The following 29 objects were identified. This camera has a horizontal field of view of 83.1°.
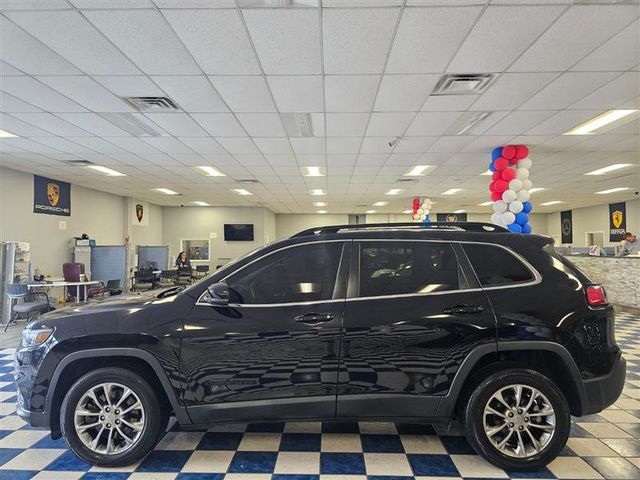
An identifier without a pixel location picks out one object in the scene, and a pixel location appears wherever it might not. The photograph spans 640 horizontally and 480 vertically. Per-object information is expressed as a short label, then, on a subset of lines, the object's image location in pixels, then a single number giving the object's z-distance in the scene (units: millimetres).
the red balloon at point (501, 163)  6121
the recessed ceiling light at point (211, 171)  7629
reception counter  7523
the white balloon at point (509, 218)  6012
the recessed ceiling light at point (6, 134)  5297
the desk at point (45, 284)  6412
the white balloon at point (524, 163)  6047
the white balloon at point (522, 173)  6054
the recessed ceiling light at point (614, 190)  10766
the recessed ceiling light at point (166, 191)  10345
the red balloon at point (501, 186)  6113
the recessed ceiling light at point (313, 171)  7762
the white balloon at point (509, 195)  5973
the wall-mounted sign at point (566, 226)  17542
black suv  2123
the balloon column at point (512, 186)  6012
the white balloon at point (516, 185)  6016
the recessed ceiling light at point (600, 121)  4645
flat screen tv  14820
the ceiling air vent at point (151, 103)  4171
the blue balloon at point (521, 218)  6027
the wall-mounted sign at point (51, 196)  8234
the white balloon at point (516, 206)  6004
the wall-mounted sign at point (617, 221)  14250
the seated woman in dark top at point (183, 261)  11677
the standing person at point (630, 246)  8827
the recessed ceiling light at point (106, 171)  7530
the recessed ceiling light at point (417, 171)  7648
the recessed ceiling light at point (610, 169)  7573
